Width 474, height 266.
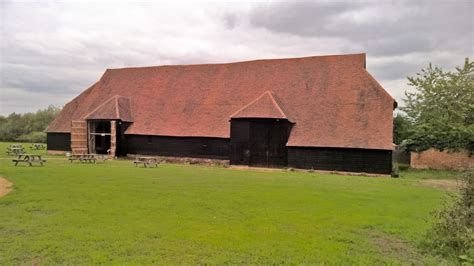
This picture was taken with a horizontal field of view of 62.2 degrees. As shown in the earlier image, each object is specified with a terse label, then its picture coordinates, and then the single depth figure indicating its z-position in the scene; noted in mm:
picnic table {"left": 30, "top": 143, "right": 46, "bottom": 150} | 43700
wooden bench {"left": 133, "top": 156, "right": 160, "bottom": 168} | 24398
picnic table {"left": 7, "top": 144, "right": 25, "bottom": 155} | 31800
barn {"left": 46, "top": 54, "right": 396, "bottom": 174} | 24797
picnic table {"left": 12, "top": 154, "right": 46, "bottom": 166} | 22244
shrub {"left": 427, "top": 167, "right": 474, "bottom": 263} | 7021
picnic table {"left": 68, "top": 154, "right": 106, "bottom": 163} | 26070
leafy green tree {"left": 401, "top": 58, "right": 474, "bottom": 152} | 26688
